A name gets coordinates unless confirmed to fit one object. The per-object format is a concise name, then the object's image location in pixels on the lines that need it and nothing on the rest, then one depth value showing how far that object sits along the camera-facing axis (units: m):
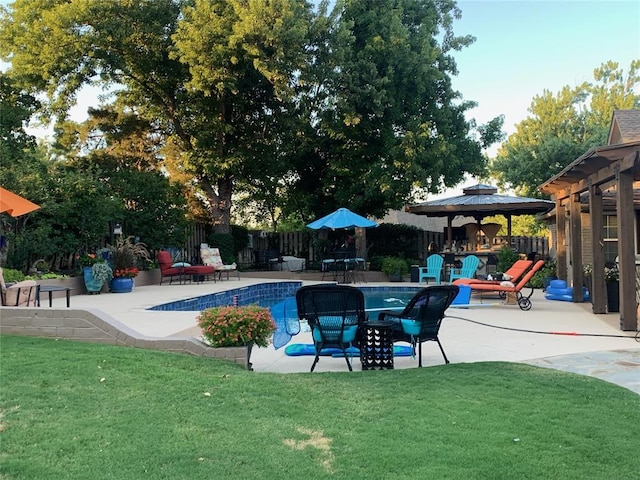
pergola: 7.50
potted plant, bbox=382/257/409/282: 17.72
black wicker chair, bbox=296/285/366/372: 5.12
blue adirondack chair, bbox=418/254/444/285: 15.33
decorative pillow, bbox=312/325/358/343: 5.25
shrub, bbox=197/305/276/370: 5.01
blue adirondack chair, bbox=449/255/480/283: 13.43
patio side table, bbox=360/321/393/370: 5.26
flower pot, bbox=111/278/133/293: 13.16
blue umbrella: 16.08
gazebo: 16.06
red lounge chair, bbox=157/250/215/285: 15.59
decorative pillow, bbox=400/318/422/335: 5.47
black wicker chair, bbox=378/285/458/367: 5.43
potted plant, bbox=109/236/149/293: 13.18
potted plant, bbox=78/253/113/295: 12.44
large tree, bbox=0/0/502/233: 16.19
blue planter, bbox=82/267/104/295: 12.52
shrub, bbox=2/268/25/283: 9.96
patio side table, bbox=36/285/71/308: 7.84
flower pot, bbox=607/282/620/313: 9.47
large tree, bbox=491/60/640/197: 24.69
